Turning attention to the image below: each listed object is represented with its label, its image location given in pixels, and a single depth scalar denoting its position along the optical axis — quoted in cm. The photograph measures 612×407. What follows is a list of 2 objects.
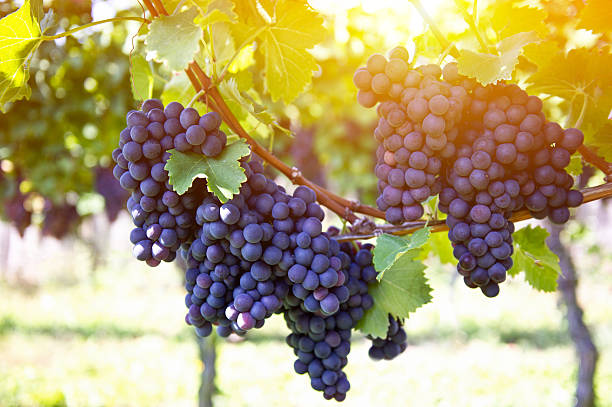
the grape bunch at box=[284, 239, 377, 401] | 142
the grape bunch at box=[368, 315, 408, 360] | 148
